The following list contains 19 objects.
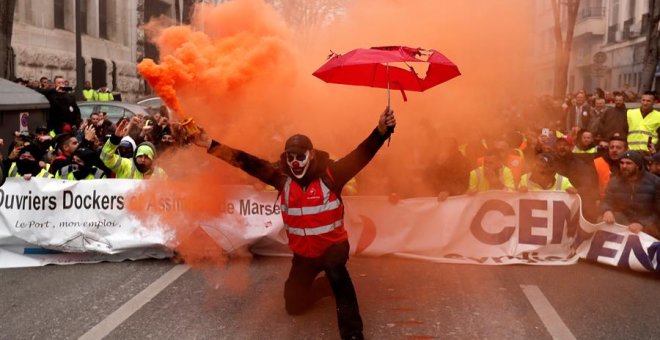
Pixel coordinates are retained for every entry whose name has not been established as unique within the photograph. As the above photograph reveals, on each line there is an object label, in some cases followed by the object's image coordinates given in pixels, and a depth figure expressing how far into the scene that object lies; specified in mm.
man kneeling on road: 5325
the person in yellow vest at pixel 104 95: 18656
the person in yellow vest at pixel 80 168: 8289
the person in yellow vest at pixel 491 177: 8273
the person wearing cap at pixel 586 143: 10234
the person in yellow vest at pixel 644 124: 11398
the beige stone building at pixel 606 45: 32688
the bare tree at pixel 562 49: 24406
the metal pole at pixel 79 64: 20359
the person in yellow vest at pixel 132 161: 7948
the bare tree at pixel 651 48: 19016
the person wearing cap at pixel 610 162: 8977
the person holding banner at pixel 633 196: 7566
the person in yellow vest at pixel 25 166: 8906
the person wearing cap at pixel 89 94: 19531
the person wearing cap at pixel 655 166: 8352
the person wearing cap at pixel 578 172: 9047
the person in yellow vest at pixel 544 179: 8195
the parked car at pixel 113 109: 13691
